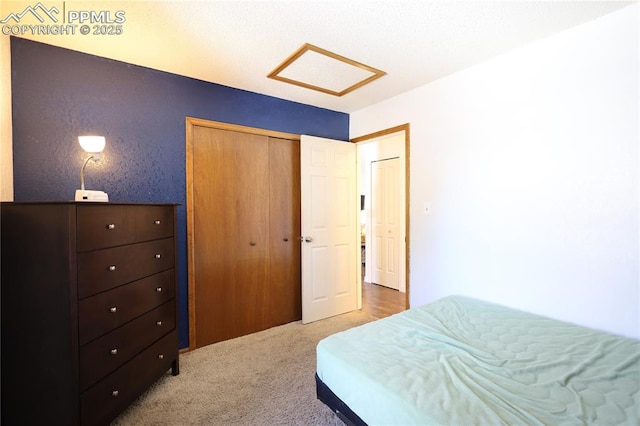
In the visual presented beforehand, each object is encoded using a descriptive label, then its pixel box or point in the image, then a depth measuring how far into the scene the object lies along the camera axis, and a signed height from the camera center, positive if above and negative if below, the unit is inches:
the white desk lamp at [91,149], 64.7 +14.8
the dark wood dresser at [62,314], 52.8 -21.6
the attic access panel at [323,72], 82.7 +45.8
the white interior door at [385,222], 177.6 -10.5
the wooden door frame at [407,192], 110.6 +5.9
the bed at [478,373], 40.4 -29.6
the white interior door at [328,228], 120.0 -9.7
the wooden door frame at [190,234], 96.9 -9.8
